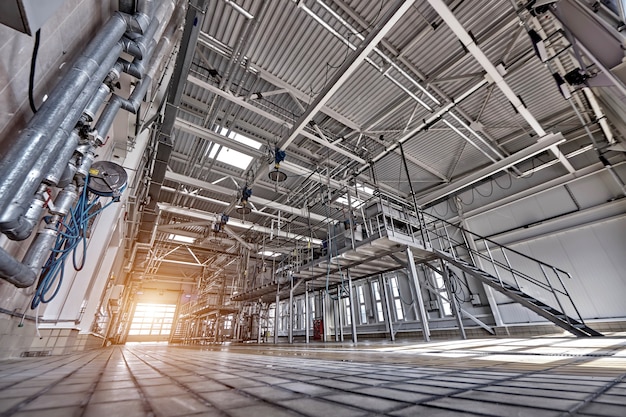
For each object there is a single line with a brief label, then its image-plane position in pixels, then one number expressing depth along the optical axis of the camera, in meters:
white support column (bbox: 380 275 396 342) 10.02
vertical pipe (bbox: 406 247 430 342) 5.41
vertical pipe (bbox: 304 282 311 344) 8.15
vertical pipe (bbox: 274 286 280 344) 9.35
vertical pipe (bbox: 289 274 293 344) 8.46
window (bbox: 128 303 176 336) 22.66
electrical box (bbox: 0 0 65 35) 1.30
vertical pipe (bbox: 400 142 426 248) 6.88
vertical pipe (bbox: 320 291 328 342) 8.83
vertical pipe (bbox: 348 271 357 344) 7.32
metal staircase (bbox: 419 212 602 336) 5.53
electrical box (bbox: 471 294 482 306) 9.06
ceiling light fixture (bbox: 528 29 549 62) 4.67
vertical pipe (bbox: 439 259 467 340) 6.65
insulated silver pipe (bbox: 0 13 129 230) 1.46
